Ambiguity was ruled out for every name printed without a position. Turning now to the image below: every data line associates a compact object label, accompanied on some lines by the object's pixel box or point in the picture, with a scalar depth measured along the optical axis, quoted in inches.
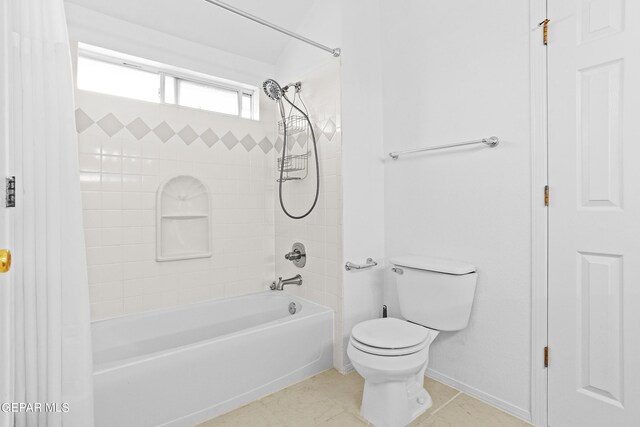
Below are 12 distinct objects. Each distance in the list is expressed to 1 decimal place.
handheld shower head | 90.4
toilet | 61.9
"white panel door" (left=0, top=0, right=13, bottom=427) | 28.7
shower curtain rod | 68.7
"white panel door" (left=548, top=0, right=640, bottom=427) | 54.1
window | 84.0
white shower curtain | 36.6
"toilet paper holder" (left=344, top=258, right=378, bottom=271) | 86.0
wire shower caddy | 97.6
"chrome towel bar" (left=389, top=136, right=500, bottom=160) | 68.8
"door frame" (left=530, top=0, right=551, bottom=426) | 62.9
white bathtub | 58.7
